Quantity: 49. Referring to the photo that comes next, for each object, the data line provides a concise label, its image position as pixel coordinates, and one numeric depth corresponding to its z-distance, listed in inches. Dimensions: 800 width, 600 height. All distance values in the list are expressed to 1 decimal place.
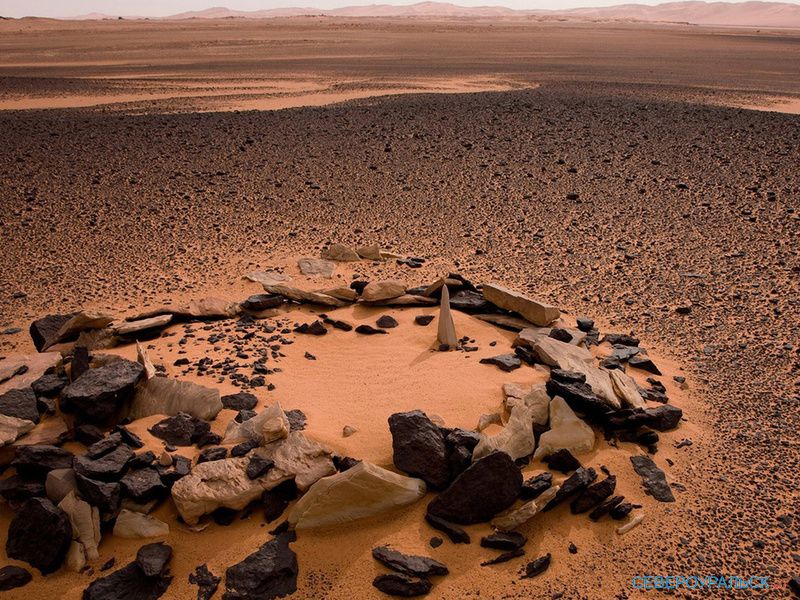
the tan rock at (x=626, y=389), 199.5
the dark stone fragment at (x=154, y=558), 147.7
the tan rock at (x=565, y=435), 180.7
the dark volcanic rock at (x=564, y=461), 173.2
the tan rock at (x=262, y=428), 175.9
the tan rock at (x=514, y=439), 173.6
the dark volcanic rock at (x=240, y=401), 196.9
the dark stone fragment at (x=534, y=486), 163.8
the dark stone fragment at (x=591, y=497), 163.2
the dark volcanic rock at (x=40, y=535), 153.4
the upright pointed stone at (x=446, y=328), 241.8
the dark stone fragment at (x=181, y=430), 182.4
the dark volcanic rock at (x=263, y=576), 145.9
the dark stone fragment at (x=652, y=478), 169.0
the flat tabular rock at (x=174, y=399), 192.7
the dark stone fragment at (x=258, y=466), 166.2
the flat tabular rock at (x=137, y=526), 160.1
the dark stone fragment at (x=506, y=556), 149.9
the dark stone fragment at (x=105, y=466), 163.9
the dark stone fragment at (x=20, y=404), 187.2
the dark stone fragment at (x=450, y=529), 155.2
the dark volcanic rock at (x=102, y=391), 184.1
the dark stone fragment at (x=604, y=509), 161.5
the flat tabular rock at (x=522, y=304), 252.1
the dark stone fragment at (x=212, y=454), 173.8
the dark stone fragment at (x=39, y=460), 169.5
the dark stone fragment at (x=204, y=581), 146.7
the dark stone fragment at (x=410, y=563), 146.6
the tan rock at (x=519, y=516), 157.6
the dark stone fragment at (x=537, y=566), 147.5
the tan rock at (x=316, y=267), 319.9
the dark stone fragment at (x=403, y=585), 143.9
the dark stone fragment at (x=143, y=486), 162.2
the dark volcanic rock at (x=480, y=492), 159.9
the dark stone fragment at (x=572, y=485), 162.2
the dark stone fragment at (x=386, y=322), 257.9
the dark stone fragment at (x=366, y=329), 251.4
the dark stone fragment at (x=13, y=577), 149.9
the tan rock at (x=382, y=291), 273.9
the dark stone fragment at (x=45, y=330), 241.0
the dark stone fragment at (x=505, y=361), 222.2
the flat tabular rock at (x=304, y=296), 272.4
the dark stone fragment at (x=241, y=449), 175.5
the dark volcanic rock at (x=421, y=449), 169.8
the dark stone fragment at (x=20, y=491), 166.2
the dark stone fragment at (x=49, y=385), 198.2
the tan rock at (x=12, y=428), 175.9
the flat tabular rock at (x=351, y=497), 160.6
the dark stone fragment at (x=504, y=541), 152.9
